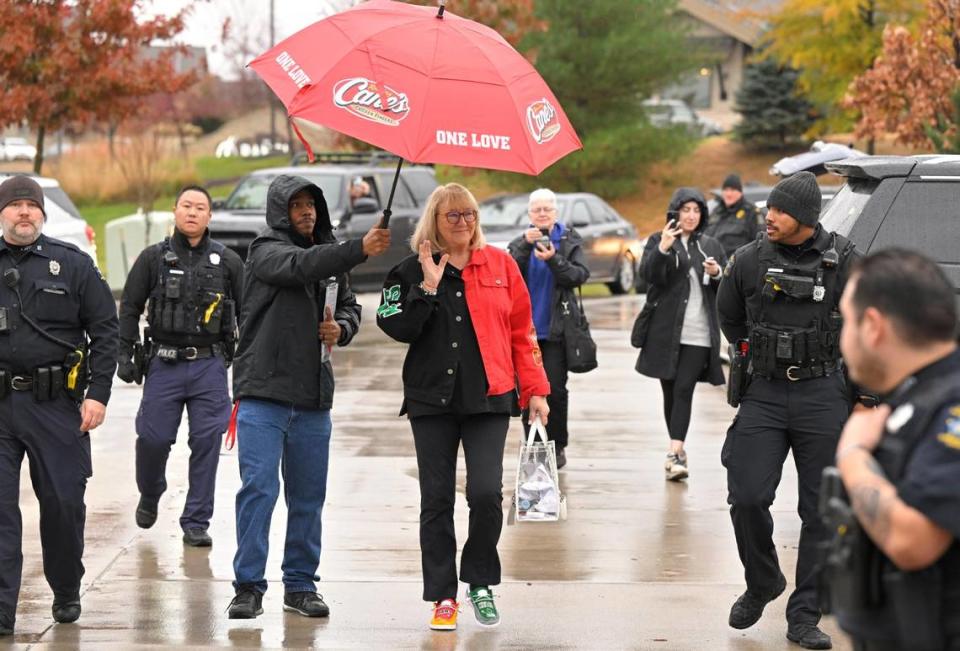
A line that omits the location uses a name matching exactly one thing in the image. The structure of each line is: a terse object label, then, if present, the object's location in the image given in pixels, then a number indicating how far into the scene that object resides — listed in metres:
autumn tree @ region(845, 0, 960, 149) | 23.25
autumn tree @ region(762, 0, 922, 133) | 35.72
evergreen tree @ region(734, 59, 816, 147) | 45.88
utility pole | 61.35
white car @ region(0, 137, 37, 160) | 60.19
